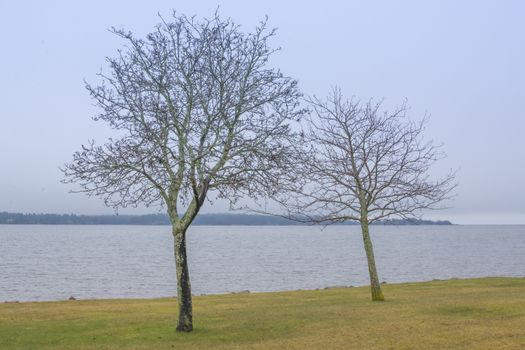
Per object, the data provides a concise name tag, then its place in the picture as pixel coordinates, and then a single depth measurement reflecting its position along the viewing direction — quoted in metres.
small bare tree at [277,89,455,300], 27.53
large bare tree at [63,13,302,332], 18.38
